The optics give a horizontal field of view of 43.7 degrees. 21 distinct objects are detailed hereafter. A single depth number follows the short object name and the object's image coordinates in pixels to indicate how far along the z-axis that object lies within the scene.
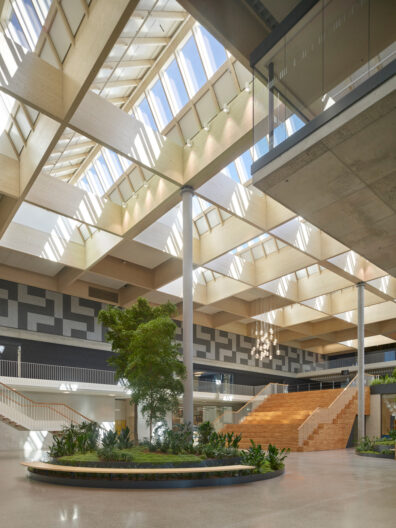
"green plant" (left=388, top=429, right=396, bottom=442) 18.90
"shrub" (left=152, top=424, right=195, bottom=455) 11.87
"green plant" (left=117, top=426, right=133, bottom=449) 12.05
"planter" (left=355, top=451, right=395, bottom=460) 17.28
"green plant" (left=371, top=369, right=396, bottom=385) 27.82
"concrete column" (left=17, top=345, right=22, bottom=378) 23.77
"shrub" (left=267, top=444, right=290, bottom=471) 11.44
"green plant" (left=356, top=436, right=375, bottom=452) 18.91
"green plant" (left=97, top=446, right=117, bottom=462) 10.56
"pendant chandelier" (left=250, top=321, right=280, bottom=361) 20.98
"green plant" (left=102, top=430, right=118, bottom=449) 11.58
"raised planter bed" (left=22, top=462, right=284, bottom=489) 9.16
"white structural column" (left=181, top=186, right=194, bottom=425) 14.57
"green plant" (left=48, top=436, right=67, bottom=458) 11.87
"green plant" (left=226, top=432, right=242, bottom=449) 12.37
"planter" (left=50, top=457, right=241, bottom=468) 10.16
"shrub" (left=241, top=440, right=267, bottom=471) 10.88
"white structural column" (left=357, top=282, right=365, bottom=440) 24.02
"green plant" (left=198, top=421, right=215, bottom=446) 13.23
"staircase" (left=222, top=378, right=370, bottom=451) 22.17
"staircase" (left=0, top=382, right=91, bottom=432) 20.23
